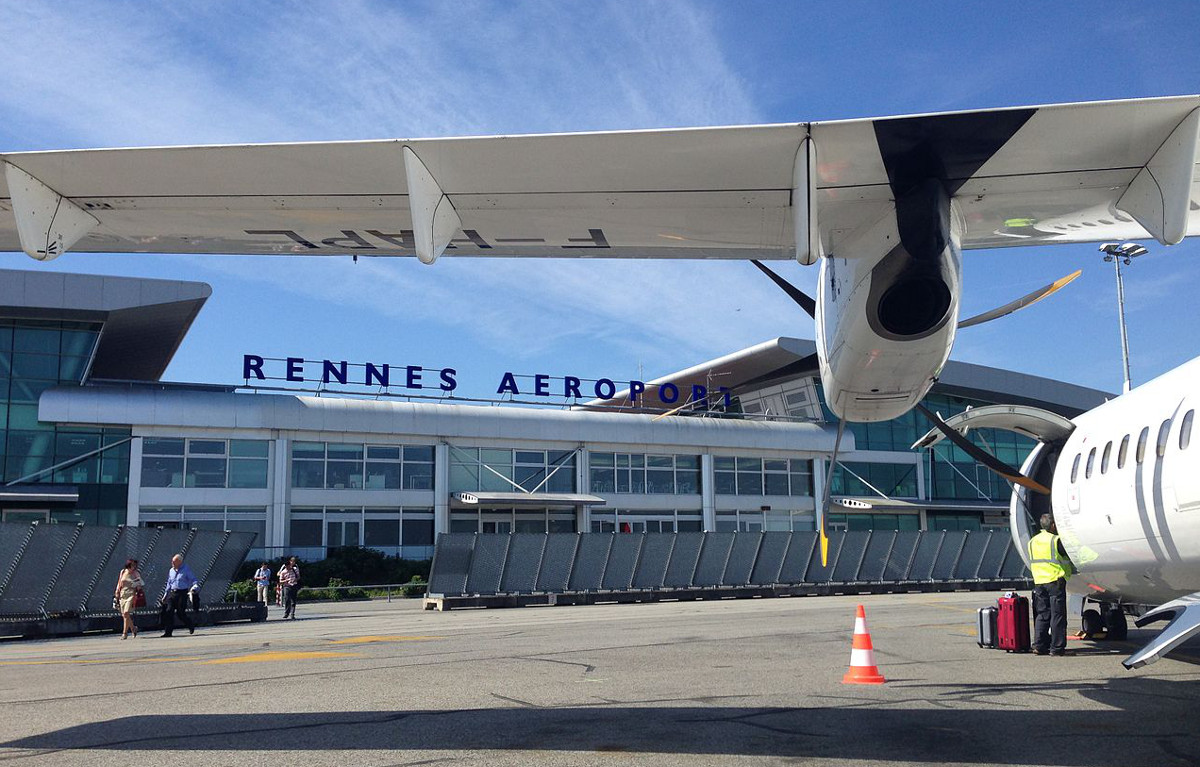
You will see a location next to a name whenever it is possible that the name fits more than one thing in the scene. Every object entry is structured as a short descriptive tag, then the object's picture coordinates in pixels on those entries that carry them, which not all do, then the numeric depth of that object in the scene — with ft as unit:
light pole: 96.35
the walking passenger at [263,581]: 100.32
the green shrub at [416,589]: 121.49
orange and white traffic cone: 33.22
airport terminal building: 123.65
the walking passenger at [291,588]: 83.61
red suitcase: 41.50
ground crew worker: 40.14
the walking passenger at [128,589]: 62.49
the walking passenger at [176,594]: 65.21
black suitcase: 43.14
